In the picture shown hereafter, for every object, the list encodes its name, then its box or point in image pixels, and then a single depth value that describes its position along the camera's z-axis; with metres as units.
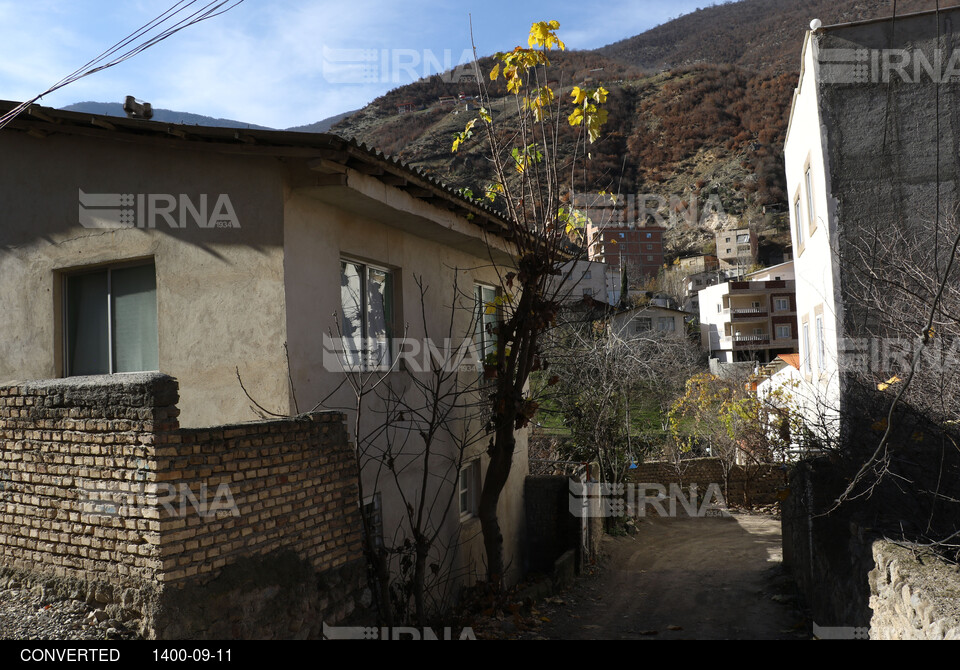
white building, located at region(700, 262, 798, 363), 54.62
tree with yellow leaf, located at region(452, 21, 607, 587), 8.94
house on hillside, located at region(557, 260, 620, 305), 43.12
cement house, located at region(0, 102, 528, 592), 6.96
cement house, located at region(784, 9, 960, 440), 10.48
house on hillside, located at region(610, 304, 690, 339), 51.32
